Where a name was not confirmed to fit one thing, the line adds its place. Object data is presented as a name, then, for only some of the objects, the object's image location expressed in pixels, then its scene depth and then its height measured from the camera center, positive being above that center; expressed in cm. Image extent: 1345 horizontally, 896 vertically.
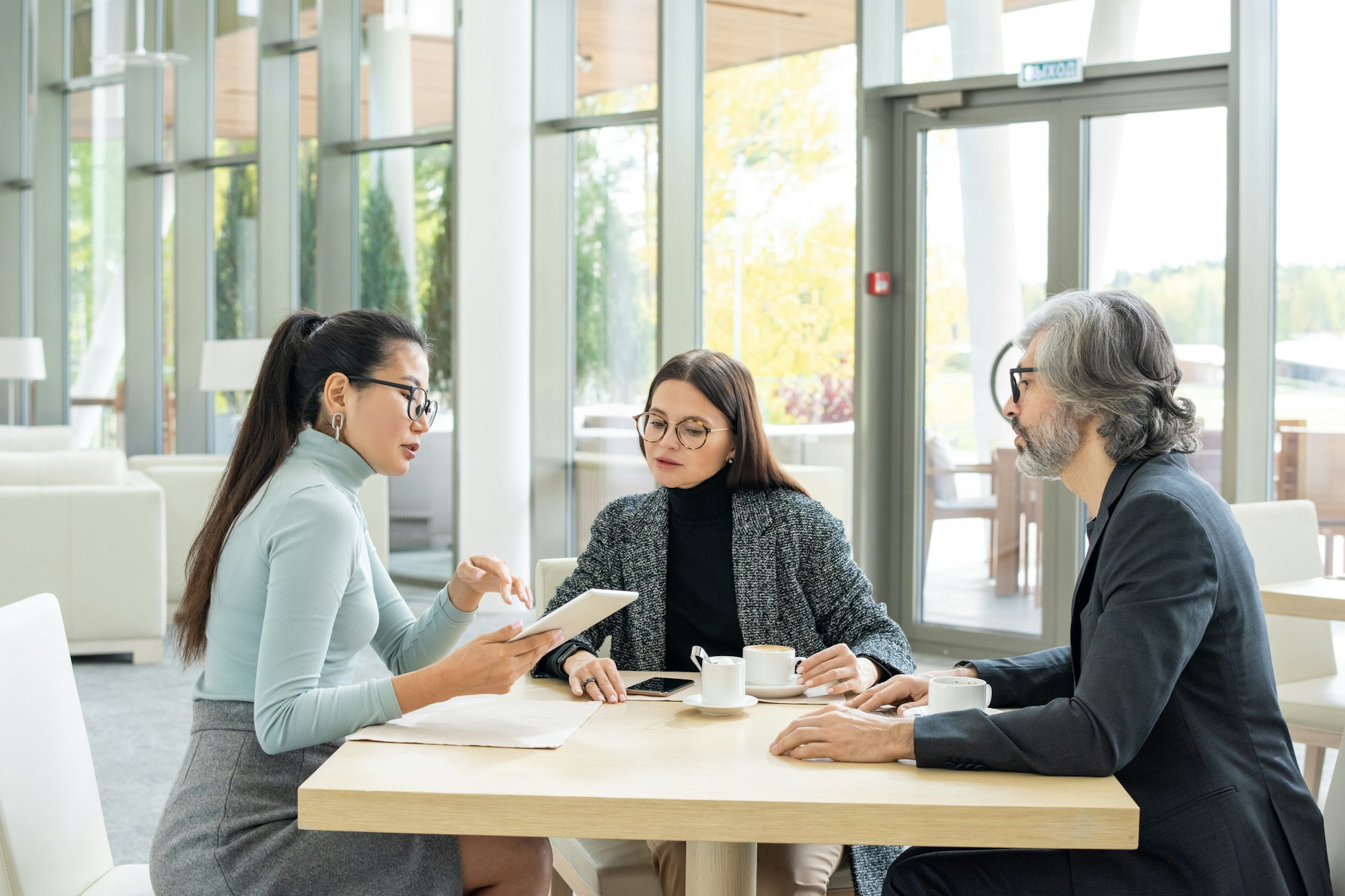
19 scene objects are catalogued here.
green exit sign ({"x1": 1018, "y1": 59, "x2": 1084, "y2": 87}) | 521 +135
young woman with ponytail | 175 -35
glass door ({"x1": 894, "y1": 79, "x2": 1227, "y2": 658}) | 511 +52
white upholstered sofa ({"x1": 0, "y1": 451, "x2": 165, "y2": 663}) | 554 -70
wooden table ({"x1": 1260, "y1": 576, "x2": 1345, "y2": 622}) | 286 -45
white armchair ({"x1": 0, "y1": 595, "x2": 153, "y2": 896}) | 166 -52
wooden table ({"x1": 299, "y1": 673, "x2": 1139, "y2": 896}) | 144 -46
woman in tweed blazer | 246 -30
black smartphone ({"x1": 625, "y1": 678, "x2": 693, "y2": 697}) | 209 -48
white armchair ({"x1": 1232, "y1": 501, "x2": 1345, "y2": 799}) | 319 -65
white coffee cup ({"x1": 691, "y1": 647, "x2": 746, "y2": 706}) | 192 -43
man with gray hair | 158 -39
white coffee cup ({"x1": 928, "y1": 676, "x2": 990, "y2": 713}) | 175 -40
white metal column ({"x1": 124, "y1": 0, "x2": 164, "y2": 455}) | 1010 +106
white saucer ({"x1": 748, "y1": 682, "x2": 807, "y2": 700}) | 204 -47
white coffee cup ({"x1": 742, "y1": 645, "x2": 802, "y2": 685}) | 206 -43
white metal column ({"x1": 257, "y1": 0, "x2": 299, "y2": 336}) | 872 +162
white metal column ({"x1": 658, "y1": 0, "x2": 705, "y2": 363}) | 639 +115
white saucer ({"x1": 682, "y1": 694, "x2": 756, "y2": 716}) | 190 -46
